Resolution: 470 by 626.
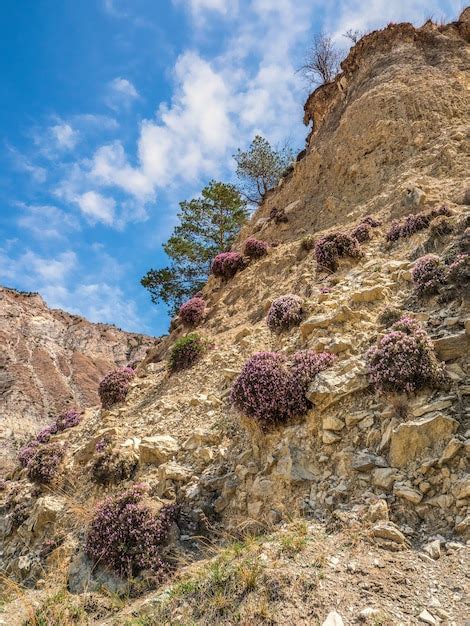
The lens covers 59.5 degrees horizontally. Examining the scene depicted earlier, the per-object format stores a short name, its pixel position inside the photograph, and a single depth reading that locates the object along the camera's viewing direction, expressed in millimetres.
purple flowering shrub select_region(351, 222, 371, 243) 14102
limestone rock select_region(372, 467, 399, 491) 5875
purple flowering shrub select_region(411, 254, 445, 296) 8828
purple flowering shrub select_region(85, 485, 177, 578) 7270
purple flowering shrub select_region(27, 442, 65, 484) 12320
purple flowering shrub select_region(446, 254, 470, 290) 8203
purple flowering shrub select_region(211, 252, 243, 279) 20031
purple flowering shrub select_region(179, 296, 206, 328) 18609
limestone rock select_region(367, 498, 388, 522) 5501
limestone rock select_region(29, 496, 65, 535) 10278
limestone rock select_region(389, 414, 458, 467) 5892
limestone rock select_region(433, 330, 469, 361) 6852
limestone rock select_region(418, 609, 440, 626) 3950
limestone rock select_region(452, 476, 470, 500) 5129
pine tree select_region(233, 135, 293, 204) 33500
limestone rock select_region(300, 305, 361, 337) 9477
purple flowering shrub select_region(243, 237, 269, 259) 19672
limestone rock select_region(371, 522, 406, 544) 5141
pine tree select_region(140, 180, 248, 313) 29328
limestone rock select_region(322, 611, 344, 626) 4218
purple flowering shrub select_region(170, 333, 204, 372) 14492
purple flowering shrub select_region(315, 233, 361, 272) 13578
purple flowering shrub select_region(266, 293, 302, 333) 11539
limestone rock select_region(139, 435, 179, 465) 9656
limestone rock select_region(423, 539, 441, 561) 4766
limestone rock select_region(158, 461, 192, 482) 8625
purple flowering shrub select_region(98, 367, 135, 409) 15477
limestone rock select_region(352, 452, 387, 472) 6227
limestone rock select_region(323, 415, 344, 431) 7129
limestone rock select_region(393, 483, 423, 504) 5453
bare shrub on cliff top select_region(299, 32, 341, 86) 30062
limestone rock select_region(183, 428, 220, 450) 9250
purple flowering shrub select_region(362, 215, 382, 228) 14516
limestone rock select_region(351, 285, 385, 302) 9938
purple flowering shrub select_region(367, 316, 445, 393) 6594
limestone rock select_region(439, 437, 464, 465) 5582
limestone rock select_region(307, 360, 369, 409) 7488
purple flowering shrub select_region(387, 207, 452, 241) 12281
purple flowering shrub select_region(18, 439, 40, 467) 14953
